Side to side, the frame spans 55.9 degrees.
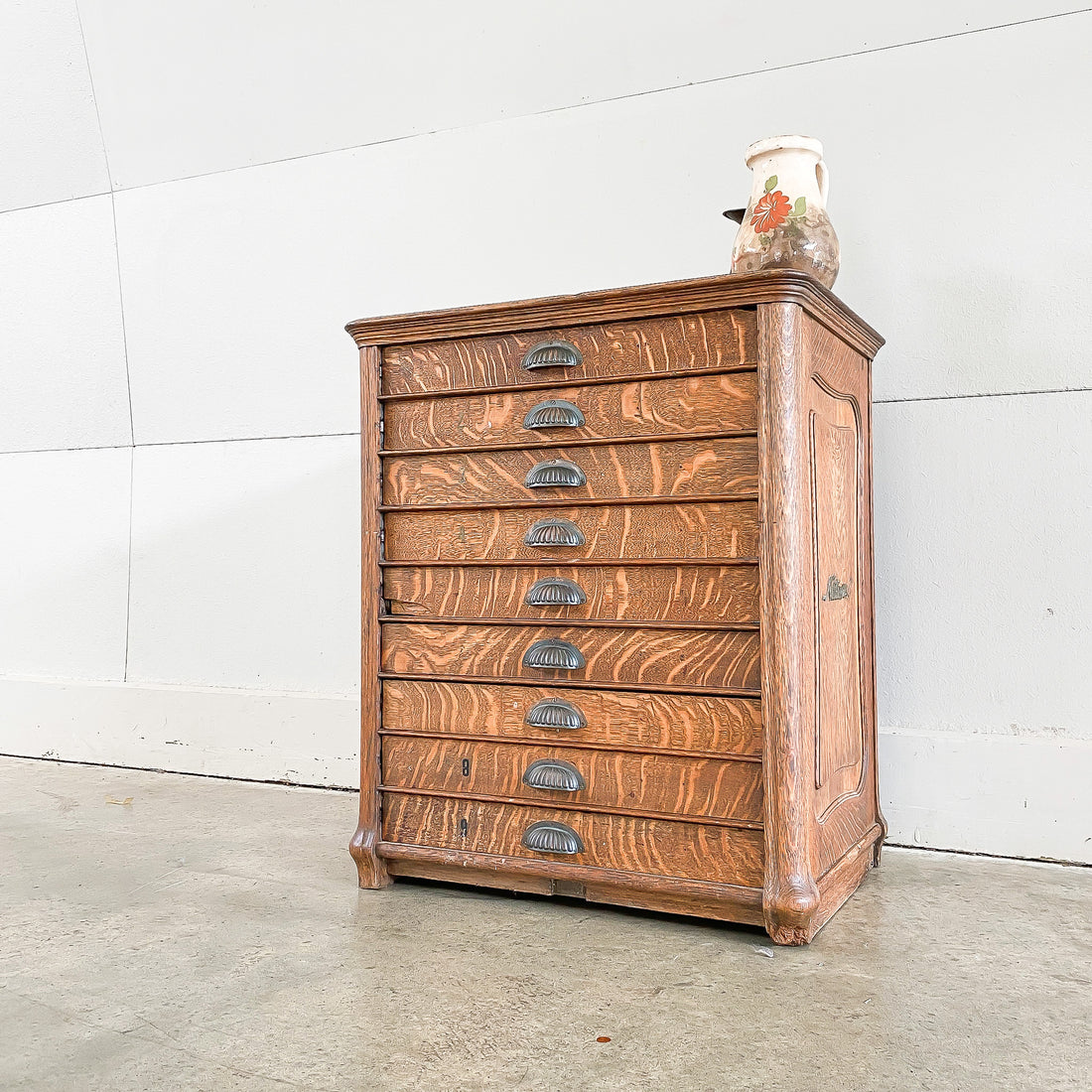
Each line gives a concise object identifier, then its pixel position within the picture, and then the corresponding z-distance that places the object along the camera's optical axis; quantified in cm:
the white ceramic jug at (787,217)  187
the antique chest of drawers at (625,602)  166
